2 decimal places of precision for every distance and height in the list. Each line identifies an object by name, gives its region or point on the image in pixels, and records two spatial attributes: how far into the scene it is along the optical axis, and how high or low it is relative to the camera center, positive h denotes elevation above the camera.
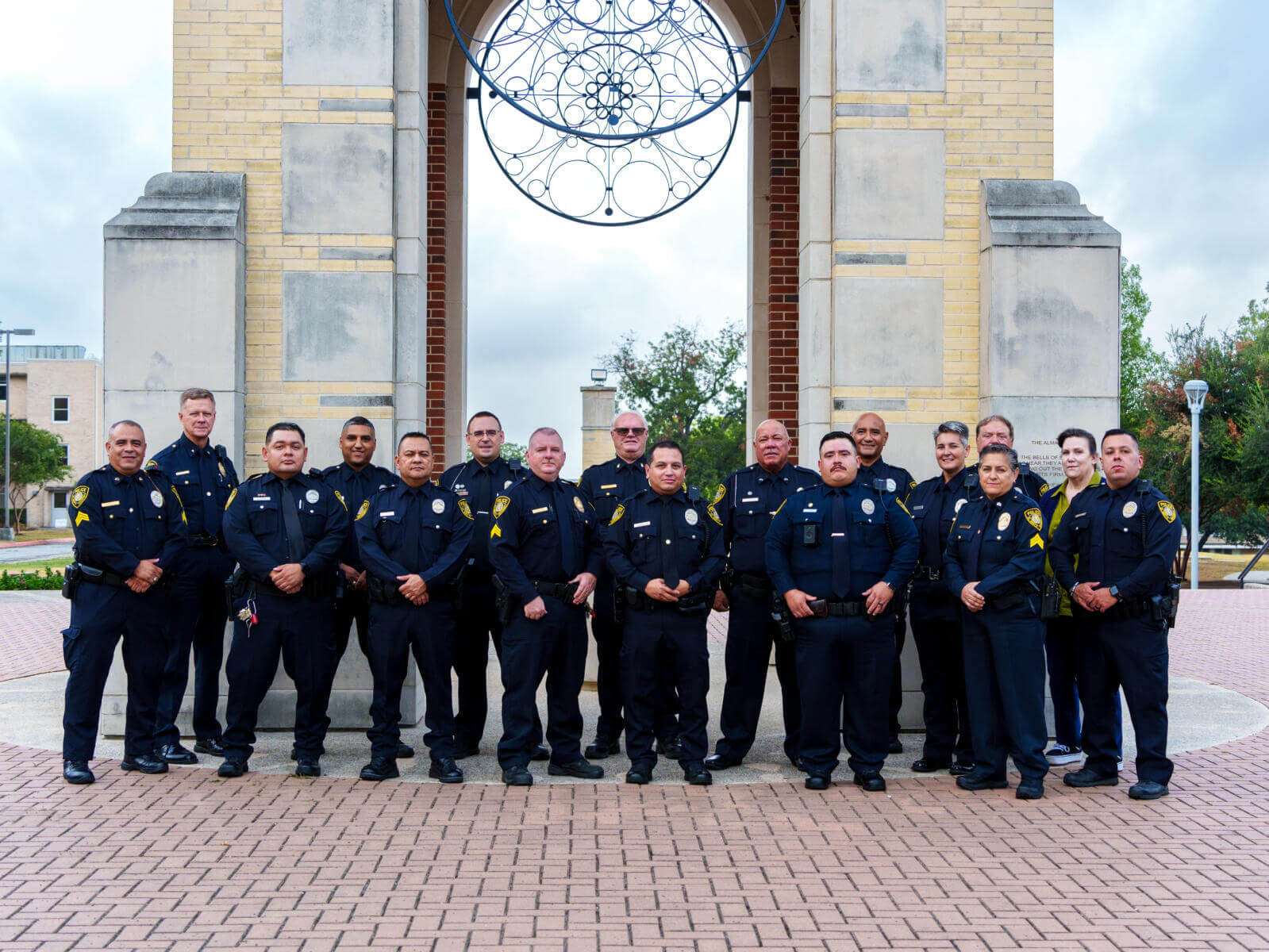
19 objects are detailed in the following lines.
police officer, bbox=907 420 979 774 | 6.80 -0.91
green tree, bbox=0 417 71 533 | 58.88 +0.48
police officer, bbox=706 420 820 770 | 6.82 -0.75
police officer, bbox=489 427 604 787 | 6.50 -0.73
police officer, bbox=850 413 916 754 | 7.38 +0.04
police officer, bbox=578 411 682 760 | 7.09 -0.85
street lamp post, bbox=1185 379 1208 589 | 23.72 +0.72
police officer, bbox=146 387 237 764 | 6.95 -0.67
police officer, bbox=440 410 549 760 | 7.02 -0.79
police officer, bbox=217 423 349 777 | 6.49 -0.77
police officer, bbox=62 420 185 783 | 6.43 -0.69
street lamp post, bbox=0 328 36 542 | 50.12 +2.12
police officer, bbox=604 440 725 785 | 6.53 -0.71
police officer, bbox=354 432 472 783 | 6.46 -0.71
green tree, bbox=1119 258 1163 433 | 51.75 +6.17
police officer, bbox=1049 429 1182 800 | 6.24 -0.68
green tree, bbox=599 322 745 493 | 33.41 +2.49
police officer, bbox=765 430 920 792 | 6.36 -0.70
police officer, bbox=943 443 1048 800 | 6.27 -0.80
